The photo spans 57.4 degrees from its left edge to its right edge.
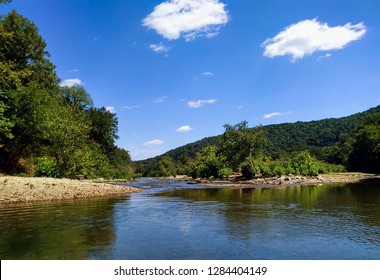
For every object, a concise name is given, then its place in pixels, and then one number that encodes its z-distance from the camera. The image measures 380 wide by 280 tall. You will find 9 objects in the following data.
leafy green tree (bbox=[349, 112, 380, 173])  91.31
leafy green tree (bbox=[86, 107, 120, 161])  73.75
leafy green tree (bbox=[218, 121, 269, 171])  65.56
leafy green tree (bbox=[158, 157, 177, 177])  138.75
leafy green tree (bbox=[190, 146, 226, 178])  73.50
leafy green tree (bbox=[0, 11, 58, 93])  49.53
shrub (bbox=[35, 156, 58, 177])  40.12
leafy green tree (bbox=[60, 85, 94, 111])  80.38
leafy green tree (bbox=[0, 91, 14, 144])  30.82
